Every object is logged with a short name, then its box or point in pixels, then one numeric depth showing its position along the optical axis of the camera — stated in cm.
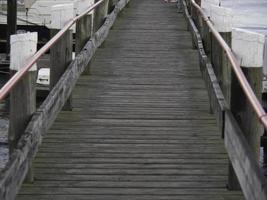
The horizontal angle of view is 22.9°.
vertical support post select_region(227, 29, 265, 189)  532
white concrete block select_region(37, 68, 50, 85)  2631
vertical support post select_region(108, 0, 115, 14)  1653
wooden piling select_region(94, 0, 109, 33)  1280
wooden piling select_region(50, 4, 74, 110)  766
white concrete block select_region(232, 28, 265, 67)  548
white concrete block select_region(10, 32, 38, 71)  529
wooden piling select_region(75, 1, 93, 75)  961
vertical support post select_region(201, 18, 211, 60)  984
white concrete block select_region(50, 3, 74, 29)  803
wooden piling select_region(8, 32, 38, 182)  527
